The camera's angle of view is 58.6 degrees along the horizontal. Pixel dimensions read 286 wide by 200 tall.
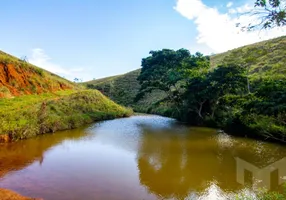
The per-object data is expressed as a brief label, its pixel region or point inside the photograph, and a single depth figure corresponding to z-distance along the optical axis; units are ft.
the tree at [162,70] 92.12
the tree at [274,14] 19.47
